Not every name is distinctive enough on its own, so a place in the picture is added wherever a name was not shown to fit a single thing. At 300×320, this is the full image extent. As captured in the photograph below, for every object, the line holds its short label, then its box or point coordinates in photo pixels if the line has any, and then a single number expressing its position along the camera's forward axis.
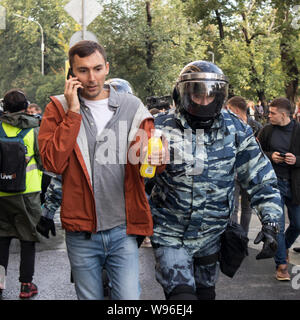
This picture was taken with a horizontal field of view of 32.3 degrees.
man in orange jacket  2.76
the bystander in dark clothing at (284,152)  5.45
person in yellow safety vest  4.71
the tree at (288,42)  16.92
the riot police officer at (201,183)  3.01
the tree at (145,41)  24.66
